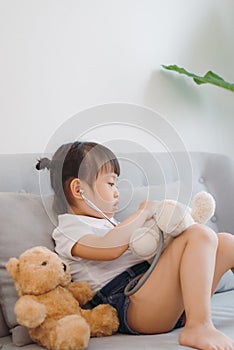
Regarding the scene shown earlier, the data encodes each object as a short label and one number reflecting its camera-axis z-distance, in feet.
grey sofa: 4.39
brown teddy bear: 4.08
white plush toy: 4.55
